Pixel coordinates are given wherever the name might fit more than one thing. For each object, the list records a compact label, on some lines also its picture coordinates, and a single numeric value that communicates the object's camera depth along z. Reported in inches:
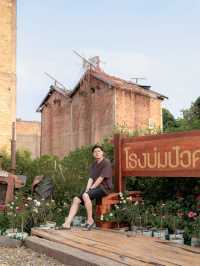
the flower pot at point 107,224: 300.2
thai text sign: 278.2
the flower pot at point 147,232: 272.2
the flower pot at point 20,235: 280.9
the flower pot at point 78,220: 326.0
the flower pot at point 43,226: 297.1
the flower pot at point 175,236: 257.7
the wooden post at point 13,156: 554.0
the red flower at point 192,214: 264.6
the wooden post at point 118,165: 330.1
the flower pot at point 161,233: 265.8
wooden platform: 196.1
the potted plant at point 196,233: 240.7
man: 293.4
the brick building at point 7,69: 1189.1
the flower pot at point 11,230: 293.3
